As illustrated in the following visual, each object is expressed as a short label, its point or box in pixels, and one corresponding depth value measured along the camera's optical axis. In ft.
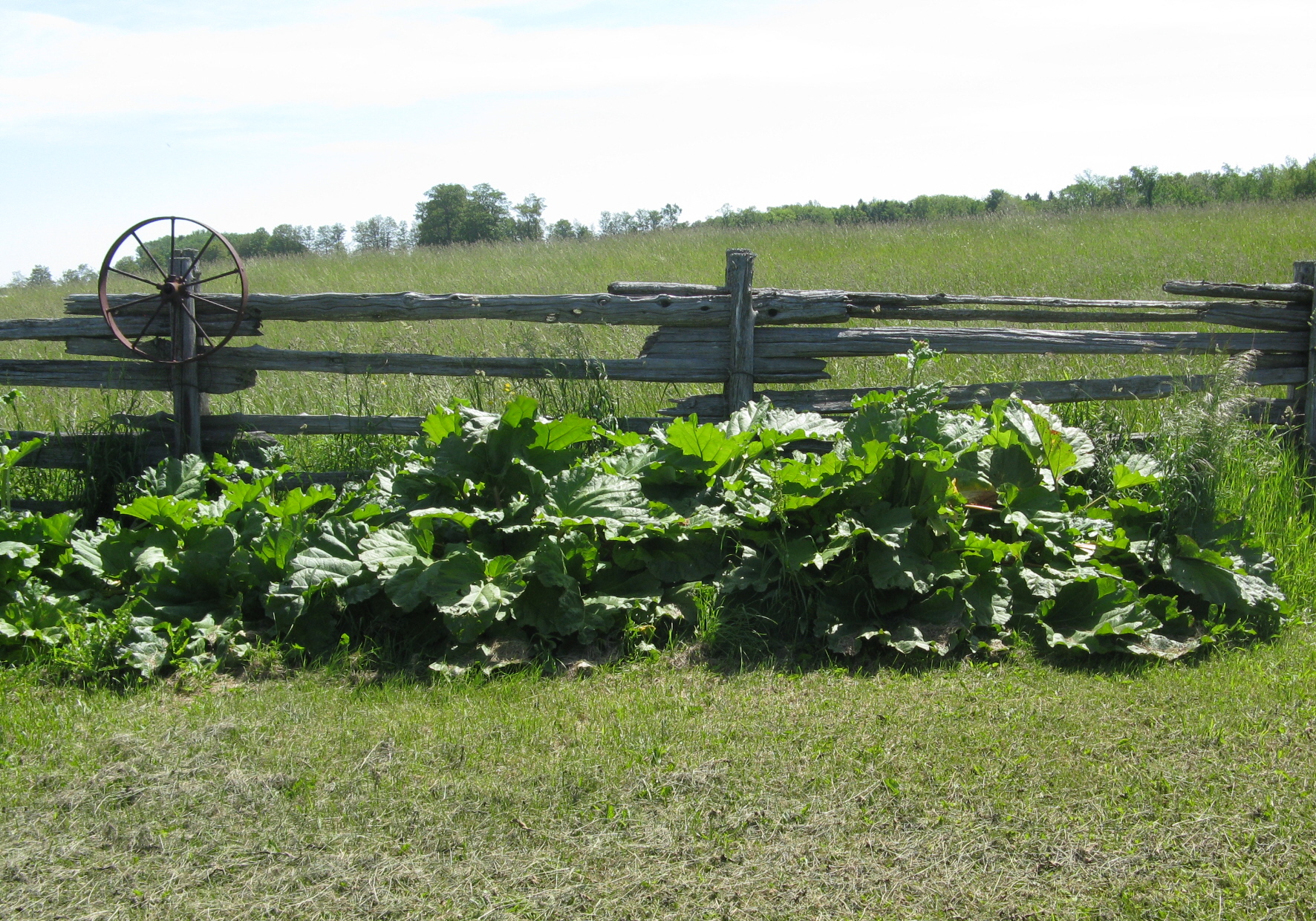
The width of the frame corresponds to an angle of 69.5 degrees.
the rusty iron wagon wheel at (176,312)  18.45
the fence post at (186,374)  18.79
